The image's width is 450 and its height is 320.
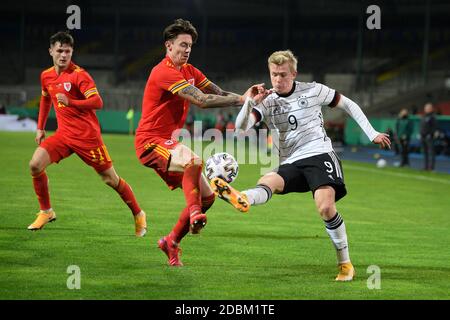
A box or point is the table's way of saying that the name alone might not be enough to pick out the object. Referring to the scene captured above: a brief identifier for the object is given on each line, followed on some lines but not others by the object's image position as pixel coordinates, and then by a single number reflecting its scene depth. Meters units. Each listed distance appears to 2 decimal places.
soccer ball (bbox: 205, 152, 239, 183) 17.02
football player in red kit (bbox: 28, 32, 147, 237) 22.66
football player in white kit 16.98
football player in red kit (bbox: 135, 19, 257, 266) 17.73
